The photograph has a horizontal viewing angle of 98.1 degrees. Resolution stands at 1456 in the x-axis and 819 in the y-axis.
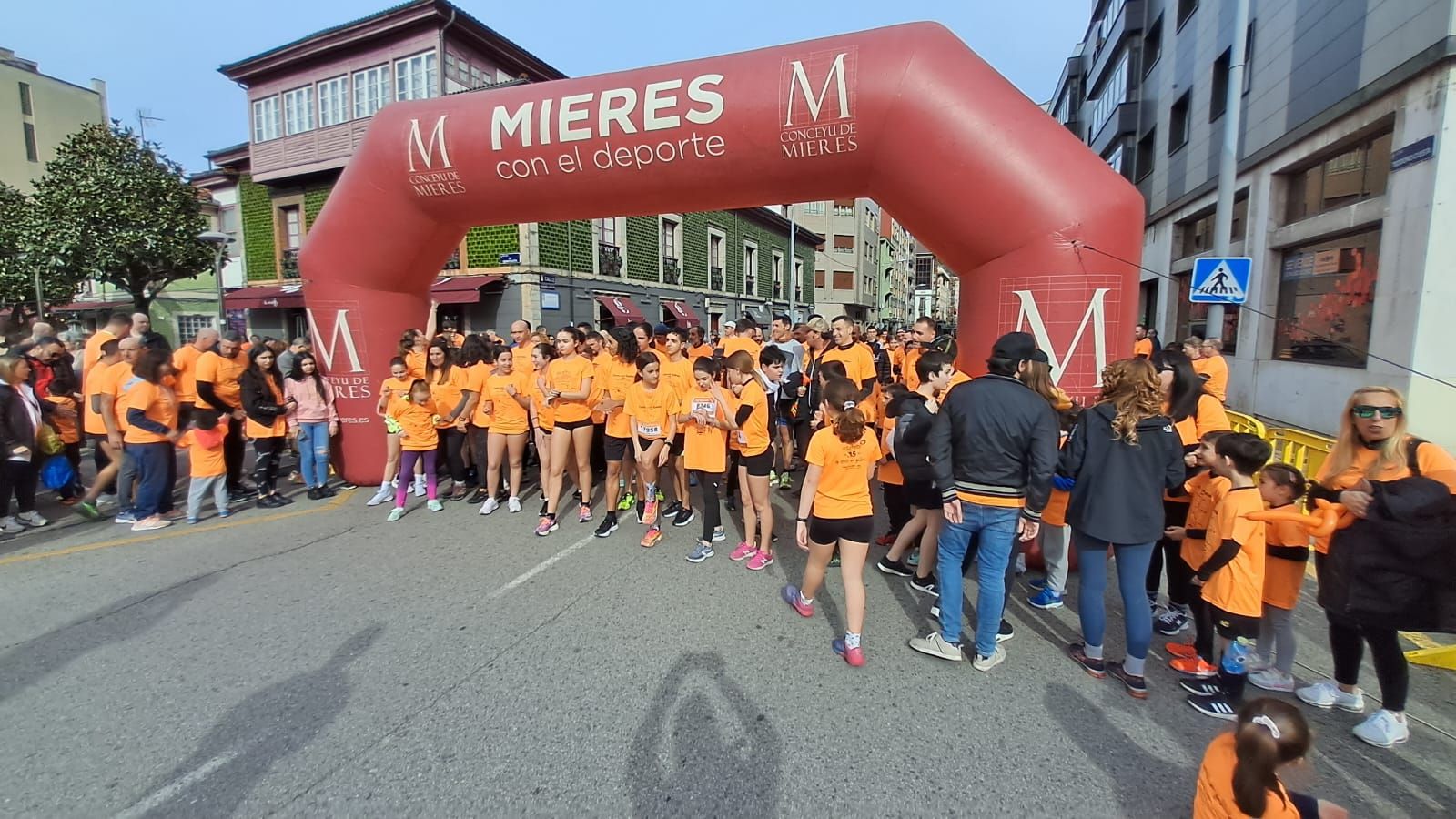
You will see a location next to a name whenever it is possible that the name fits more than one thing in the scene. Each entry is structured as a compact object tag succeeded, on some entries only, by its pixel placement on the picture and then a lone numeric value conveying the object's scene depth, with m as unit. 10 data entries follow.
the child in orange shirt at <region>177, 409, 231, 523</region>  5.62
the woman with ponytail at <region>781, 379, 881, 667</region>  3.38
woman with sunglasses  2.65
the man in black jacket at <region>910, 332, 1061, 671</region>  3.19
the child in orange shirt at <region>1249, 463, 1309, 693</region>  2.93
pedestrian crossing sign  6.63
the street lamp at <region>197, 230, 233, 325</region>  12.54
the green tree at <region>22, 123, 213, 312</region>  14.88
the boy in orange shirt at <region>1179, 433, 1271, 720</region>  2.86
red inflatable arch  4.43
